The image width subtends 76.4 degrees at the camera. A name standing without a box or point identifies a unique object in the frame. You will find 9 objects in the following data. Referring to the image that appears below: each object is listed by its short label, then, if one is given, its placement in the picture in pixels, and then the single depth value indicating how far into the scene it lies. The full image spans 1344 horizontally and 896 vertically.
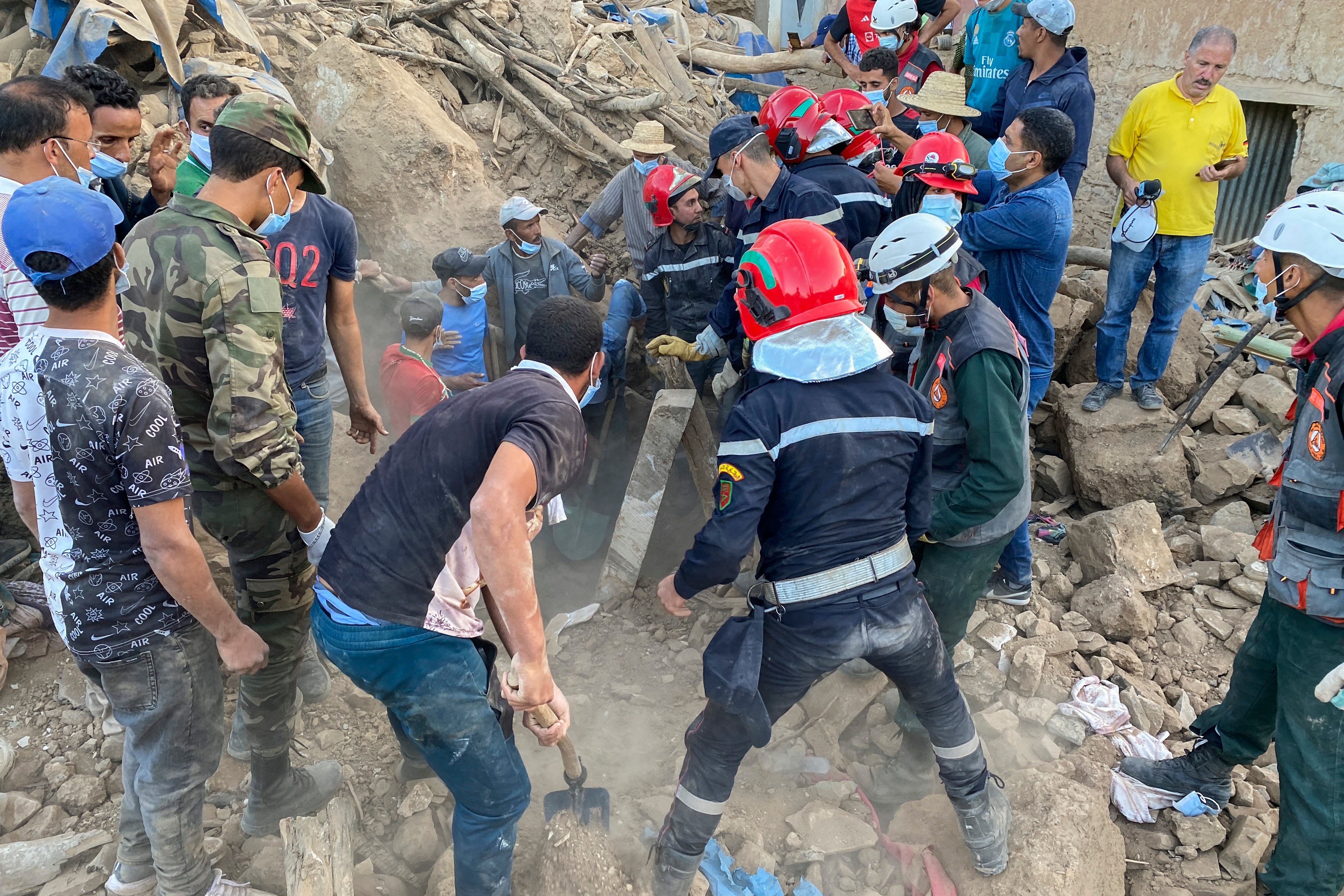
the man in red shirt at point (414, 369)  4.69
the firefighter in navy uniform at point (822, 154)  4.92
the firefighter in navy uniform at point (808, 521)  2.76
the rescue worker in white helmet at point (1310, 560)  2.80
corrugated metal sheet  7.55
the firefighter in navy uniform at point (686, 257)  5.43
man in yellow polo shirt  5.46
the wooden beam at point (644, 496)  4.72
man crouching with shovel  2.45
